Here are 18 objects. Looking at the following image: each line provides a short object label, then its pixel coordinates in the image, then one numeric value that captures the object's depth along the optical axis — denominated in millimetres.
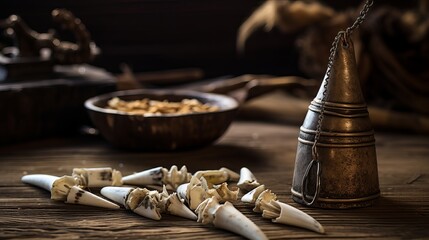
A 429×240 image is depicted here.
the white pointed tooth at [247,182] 1343
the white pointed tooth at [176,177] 1362
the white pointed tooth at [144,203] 1171
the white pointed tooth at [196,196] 1203
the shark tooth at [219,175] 1371
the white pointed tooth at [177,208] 1172
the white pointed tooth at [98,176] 1368
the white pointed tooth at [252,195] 1227
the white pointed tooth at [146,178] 1379
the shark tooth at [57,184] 1277
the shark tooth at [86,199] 1234
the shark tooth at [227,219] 1057
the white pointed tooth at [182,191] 1244
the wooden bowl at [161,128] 1655
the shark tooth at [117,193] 1234
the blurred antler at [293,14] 2369
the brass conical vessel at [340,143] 1197
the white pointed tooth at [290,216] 1101
